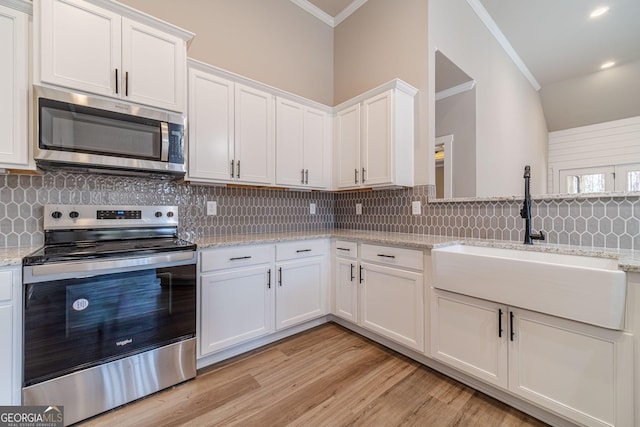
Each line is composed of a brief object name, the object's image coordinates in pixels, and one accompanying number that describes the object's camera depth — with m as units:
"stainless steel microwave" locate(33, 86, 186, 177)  1.44
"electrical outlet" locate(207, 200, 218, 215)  2.36
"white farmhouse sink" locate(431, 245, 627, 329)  1.13
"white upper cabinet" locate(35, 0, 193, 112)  1.46
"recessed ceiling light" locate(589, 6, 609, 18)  2.52
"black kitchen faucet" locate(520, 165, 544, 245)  1.76
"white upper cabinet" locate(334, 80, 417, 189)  2.34
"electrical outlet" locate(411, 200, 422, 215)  2.49
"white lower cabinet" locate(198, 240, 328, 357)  1.87
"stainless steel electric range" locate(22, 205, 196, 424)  1.29
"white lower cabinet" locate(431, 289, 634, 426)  1.15
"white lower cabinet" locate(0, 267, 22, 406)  1.22
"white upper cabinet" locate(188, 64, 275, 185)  2.02
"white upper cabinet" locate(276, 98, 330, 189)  2.49
